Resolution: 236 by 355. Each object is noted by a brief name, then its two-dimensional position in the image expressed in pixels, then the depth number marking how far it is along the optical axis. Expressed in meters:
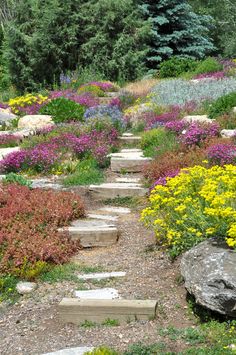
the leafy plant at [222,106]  11.75
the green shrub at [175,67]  20.58
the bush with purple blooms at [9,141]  11.87
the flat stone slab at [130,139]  11.83
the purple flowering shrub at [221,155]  8.35
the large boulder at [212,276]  4.53
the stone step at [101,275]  5.73
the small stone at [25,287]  5.63
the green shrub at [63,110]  12.99
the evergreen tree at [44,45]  21.38
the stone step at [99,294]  5.24
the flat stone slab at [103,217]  7.46
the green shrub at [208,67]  19.58
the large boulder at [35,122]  12.62
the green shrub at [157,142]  9.96
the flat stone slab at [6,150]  10.76
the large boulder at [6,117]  14.52
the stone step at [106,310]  4.84
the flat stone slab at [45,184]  8.86
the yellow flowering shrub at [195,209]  5.12
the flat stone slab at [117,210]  7.95
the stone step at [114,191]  8.56
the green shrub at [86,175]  9.21
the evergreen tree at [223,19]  30.35
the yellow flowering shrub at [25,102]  15.66
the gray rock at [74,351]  4.27
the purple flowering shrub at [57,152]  10.08
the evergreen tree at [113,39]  21.02
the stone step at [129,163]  9.88
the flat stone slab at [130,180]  9.19
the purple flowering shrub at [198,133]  9.81
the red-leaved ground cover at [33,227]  6.02
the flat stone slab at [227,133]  9.95
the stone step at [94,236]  6.72
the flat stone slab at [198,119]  10.98
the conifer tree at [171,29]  22.48
